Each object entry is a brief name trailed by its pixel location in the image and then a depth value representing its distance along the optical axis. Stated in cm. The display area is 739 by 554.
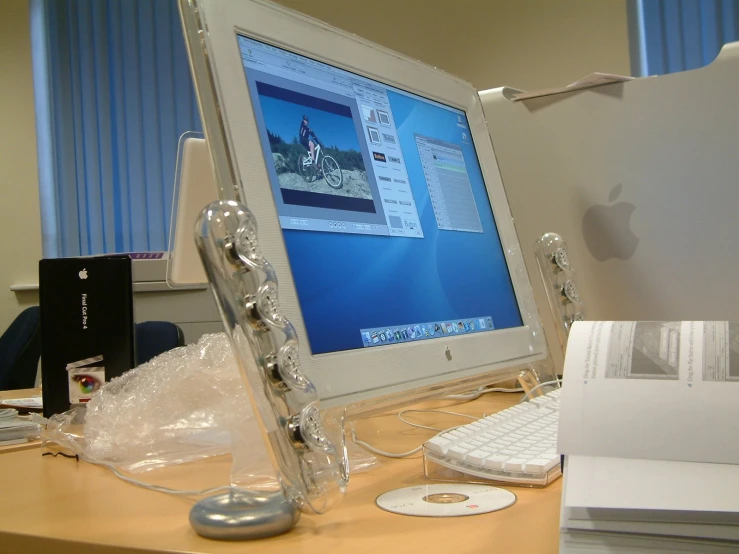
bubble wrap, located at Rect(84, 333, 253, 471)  87
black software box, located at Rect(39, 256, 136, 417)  113
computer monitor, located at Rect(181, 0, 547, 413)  66
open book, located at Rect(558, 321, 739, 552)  42
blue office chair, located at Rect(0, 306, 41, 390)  240
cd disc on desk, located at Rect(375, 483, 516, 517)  58
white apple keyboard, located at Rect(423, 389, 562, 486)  66
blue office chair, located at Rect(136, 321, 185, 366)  228
